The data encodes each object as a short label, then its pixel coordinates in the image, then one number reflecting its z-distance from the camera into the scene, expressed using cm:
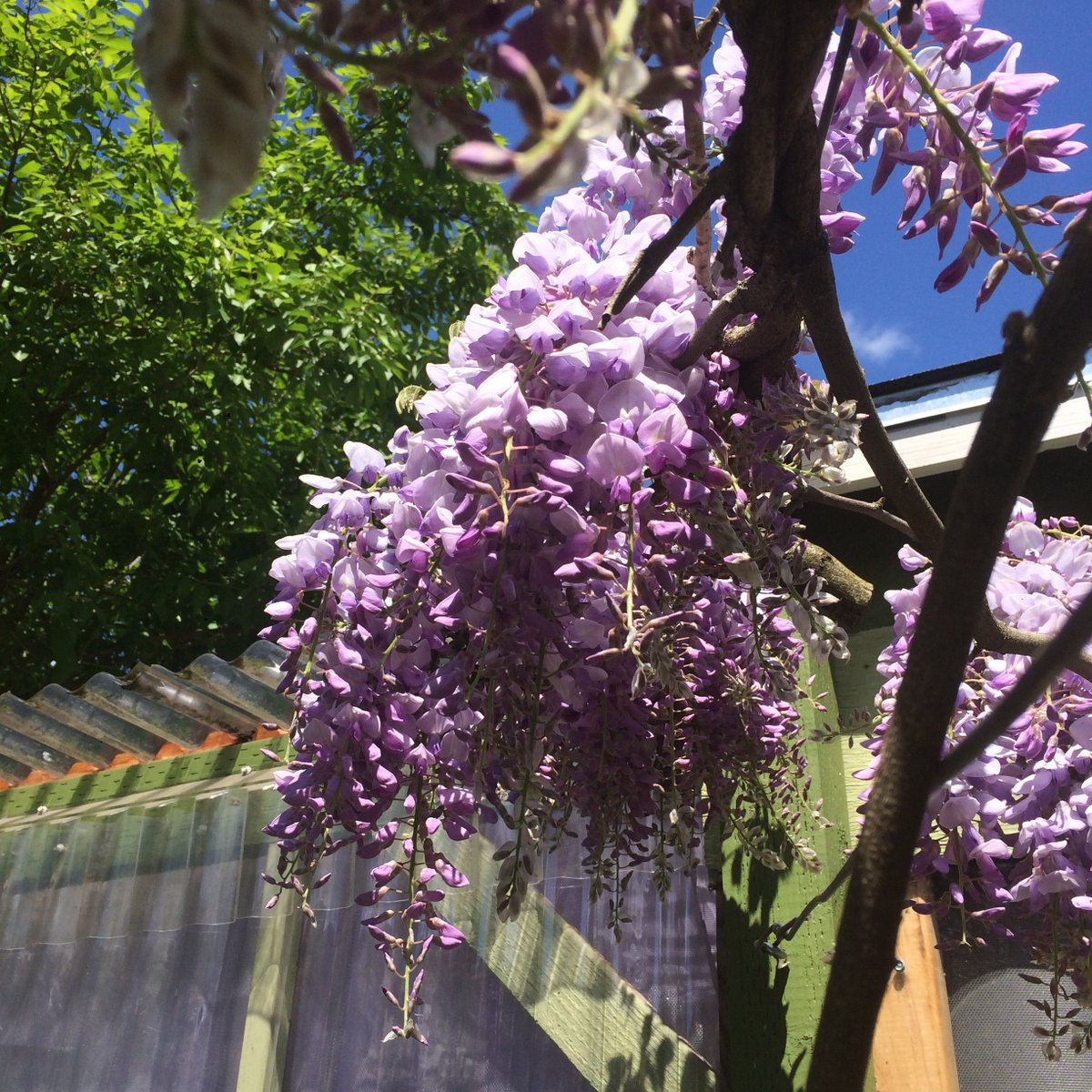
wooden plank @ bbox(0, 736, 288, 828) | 222
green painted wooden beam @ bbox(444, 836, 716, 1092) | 152
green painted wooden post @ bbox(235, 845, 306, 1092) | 189
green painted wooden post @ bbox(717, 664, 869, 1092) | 144
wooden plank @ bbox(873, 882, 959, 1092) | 142
